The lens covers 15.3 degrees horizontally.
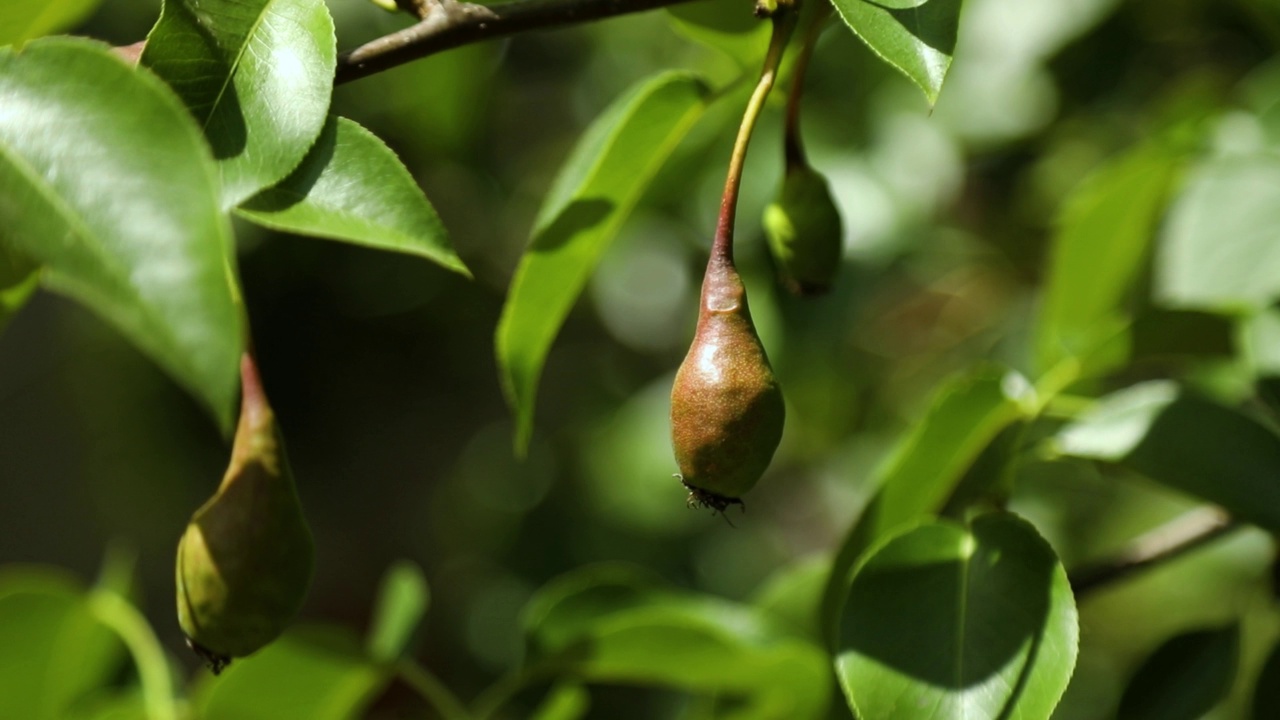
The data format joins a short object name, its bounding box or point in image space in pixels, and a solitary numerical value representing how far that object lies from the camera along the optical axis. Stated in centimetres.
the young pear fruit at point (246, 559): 72
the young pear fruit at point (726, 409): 70
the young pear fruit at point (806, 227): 76
